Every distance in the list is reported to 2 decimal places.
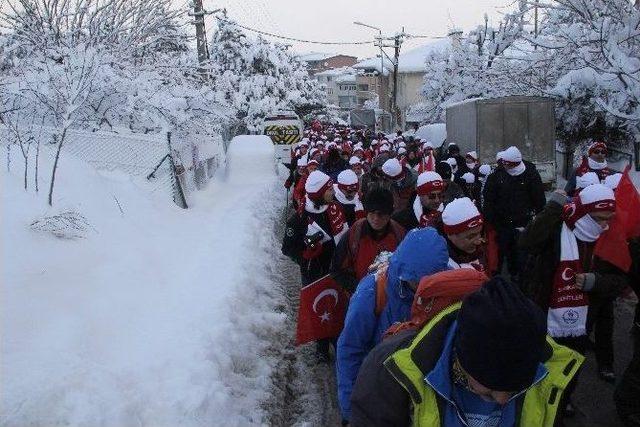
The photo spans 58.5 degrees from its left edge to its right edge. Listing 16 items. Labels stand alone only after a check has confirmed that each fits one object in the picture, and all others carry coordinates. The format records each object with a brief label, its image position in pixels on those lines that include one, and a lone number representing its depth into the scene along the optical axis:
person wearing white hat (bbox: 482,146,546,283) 6.66
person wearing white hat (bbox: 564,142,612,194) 7.14
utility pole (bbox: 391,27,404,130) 36.88
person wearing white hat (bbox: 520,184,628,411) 3.88
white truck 15.33
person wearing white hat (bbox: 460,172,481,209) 9.70
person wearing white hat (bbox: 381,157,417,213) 7.03
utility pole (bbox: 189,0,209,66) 18.75
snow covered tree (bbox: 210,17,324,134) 32.52
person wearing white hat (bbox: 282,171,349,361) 5.30
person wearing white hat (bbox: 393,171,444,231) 5.20
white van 26.69
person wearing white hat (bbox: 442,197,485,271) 3.63
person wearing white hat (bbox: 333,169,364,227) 5.82
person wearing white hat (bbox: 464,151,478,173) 10.88
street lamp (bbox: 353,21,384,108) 34.96
